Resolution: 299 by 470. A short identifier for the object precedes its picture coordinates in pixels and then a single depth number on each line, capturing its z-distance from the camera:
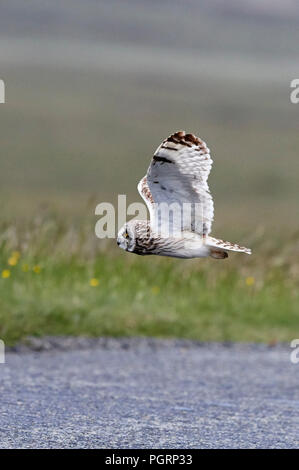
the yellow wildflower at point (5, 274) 15.11
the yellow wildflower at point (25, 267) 13.98
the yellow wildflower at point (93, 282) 15.93
